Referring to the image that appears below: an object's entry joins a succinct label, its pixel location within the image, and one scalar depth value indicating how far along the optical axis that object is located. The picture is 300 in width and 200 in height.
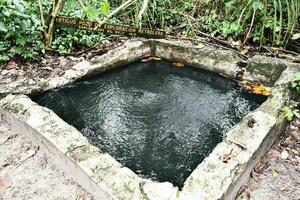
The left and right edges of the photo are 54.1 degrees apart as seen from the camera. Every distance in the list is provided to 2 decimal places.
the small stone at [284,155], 2.32
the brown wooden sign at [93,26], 3.38
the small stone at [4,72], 2.98
